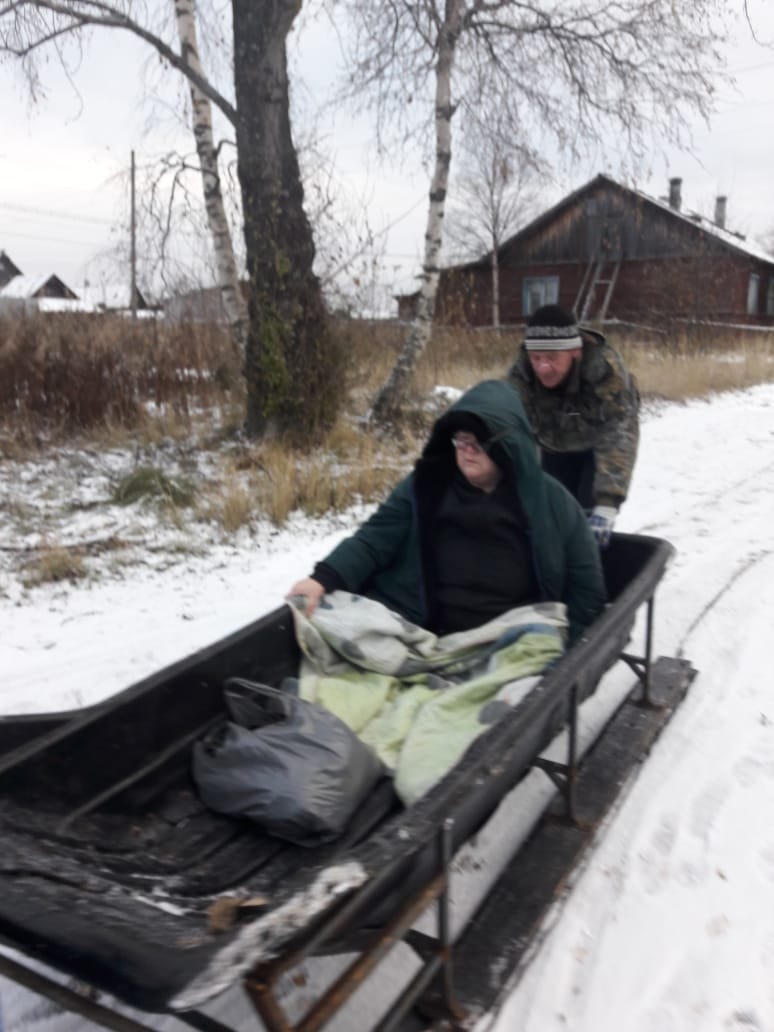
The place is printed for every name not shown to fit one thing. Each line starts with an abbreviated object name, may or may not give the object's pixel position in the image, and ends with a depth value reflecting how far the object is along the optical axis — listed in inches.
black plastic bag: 84.9
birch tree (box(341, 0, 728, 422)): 333.7
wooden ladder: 1075.3
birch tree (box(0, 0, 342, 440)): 273.1
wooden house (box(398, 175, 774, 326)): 1001.5
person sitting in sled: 109.3
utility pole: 349.4
